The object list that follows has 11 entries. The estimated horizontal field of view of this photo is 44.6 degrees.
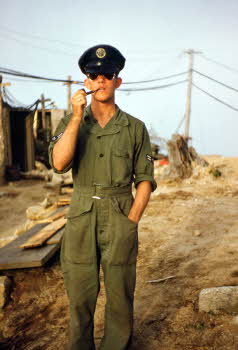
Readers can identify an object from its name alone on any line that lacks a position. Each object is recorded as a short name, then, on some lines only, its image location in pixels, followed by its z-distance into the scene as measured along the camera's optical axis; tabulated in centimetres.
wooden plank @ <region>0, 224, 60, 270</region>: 406
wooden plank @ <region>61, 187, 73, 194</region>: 1151
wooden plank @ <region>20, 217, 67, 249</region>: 458
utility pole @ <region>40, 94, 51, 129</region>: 1855
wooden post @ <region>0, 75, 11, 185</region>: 1396
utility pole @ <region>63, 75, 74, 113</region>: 1734
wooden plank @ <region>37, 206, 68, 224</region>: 633
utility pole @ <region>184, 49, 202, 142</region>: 1748
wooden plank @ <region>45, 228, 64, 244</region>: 475
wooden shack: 1622
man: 199
